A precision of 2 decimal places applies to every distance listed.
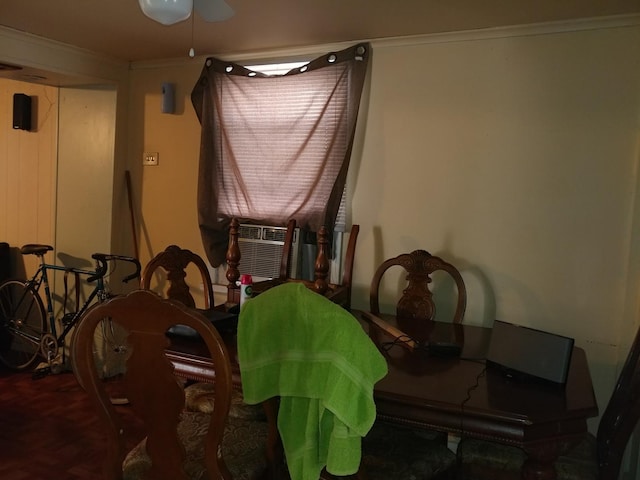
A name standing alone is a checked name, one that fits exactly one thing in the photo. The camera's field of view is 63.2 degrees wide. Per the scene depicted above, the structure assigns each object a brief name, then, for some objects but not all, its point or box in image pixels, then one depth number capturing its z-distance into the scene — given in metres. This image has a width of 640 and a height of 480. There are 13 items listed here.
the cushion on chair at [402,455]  1.68
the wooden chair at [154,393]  1.36
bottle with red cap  2.21
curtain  2.90
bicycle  3.48
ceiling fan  1.57
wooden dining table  1.41
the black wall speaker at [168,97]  3.45
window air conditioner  3.21
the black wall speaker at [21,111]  3.70
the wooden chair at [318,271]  2.49
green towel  1.27
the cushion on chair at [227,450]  1.58
